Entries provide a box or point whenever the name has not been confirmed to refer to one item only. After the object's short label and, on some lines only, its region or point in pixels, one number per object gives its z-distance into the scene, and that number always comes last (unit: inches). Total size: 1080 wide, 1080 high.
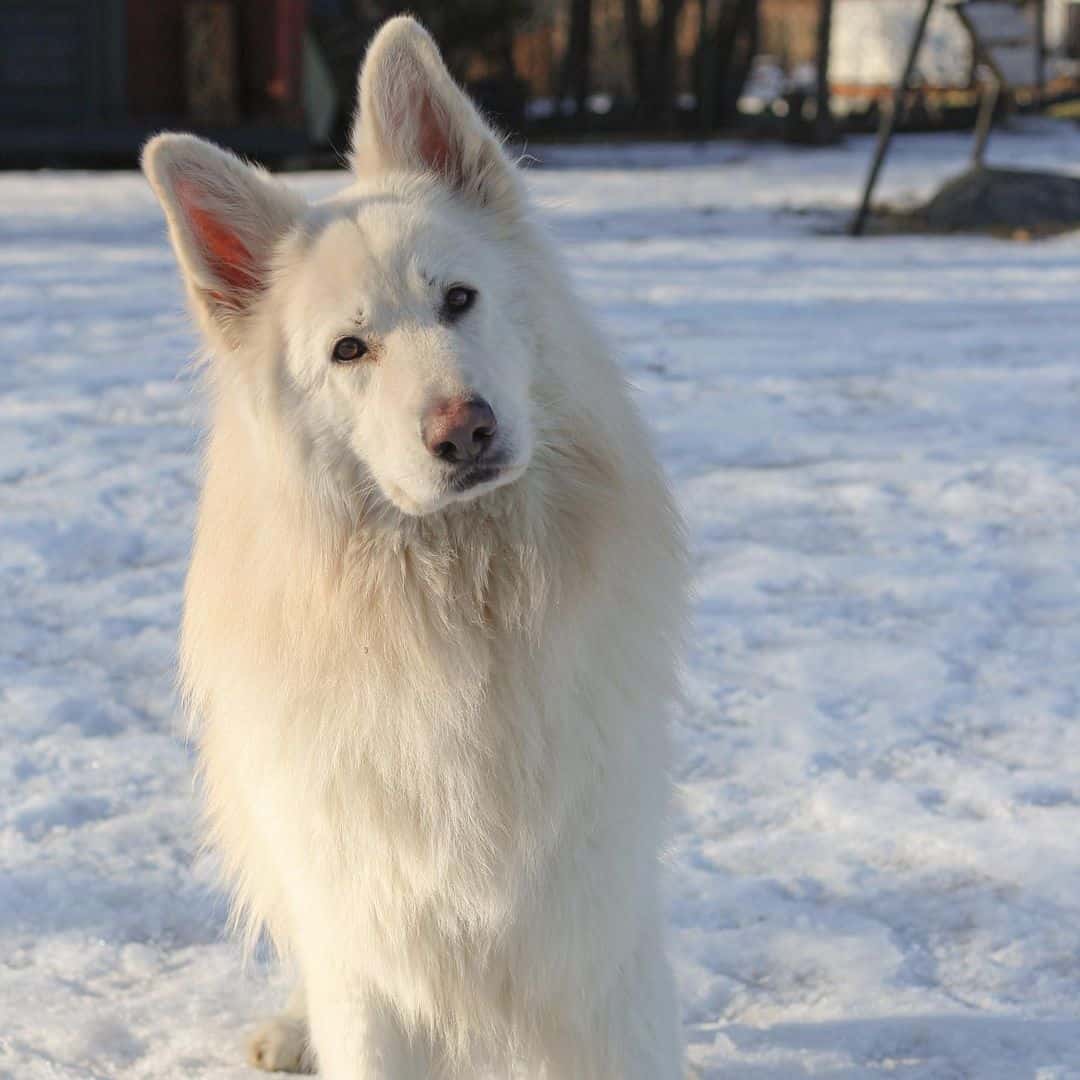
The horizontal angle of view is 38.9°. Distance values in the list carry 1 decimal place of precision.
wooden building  580.4
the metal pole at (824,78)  687.1
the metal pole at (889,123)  391.2
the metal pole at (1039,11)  661.5
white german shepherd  89.9
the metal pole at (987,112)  437.7
